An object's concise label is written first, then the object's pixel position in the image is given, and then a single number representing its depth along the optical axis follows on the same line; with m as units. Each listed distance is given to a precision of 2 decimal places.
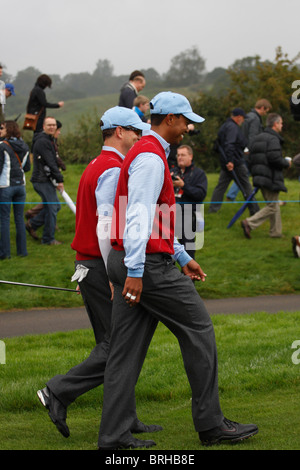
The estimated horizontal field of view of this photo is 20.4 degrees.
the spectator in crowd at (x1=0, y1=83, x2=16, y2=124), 15.13
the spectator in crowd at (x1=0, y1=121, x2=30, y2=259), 13.05
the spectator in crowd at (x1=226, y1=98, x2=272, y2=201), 16.52
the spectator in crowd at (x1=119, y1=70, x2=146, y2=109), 13.80
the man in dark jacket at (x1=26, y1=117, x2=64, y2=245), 13.70
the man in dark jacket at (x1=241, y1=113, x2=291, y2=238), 14.24
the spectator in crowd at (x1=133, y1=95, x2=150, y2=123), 12.49
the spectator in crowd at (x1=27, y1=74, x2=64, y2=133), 15.38
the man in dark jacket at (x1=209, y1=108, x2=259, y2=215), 15.66
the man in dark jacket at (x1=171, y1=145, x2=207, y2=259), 11.50
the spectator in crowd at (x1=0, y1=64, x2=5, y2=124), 14.90
